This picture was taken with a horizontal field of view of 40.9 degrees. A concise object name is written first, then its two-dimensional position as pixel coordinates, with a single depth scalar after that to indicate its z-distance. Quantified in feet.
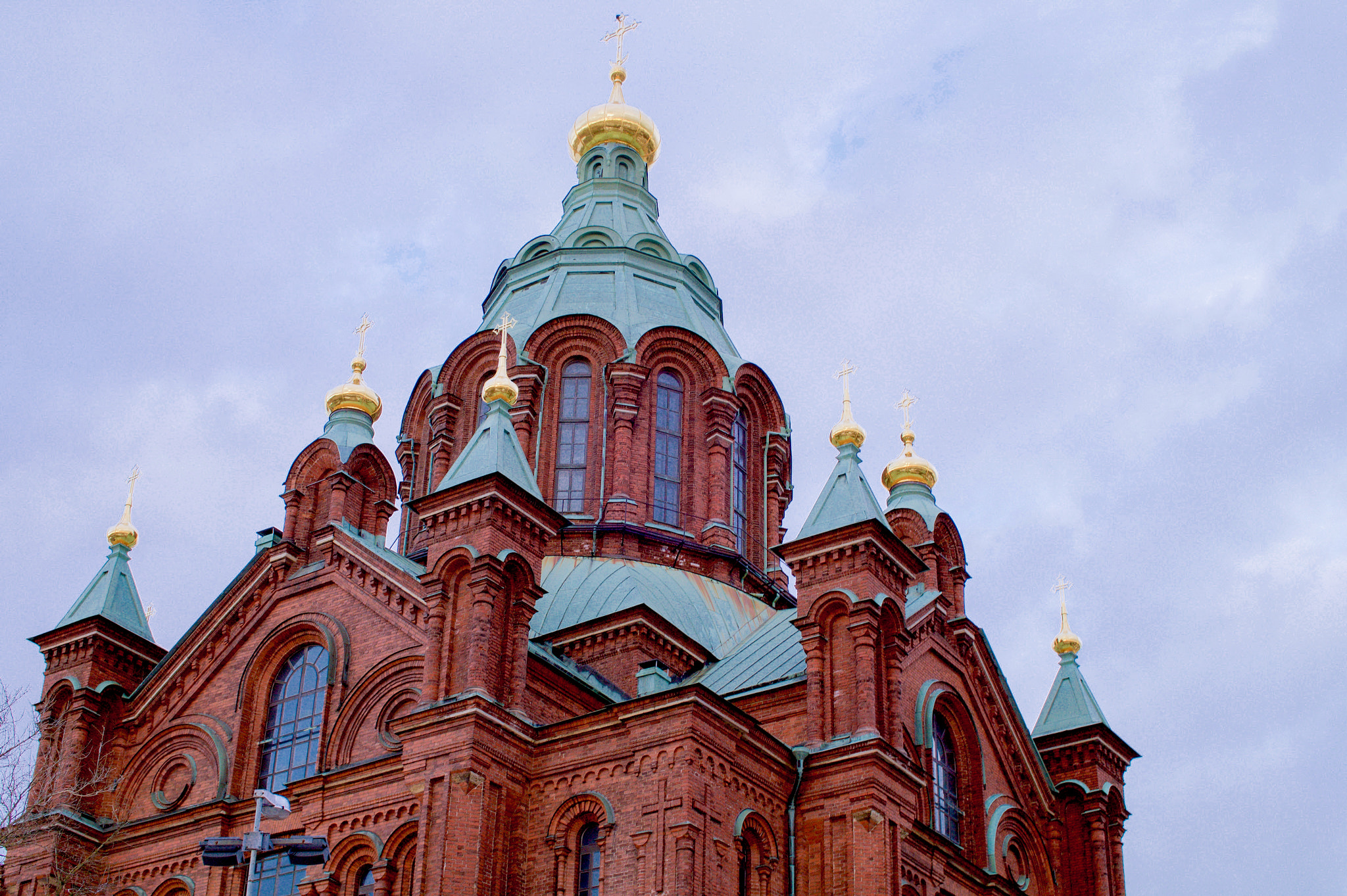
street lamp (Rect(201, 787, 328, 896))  64.54
